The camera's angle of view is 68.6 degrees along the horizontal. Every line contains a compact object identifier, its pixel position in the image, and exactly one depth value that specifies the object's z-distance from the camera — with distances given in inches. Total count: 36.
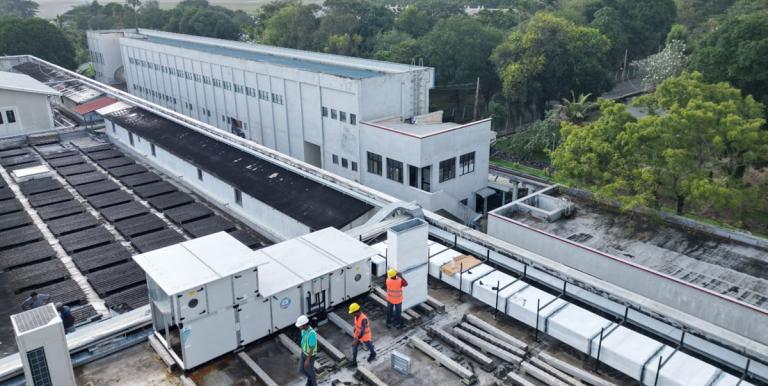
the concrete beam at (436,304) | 637.9
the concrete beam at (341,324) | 587.8
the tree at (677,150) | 1155.9
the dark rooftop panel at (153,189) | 1188.5
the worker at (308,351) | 498.9
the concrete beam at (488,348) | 550.3
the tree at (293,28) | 3550.7
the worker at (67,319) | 661.9
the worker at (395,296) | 574.2
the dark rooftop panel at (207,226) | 999.0
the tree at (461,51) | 2775.6
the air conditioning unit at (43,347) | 462.3
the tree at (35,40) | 3225.9
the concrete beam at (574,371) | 515.8
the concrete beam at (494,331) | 571.8
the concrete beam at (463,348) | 545.0
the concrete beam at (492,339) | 560.2
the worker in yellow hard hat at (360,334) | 529.3
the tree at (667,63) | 2524.6
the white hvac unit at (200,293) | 505.7
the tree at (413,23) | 3629.4
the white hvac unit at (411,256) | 621.0
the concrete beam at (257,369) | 513.3
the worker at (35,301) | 714.8
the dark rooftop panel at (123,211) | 1071.6
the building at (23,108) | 1615.4
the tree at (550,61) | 2469.2
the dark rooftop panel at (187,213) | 1058.4
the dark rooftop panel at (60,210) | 1090.7
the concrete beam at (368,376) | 517.7
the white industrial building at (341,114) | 1488.7
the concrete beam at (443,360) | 526.3
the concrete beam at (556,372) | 516.1
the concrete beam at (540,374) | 512.7
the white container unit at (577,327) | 557.0
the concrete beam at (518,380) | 514.6
